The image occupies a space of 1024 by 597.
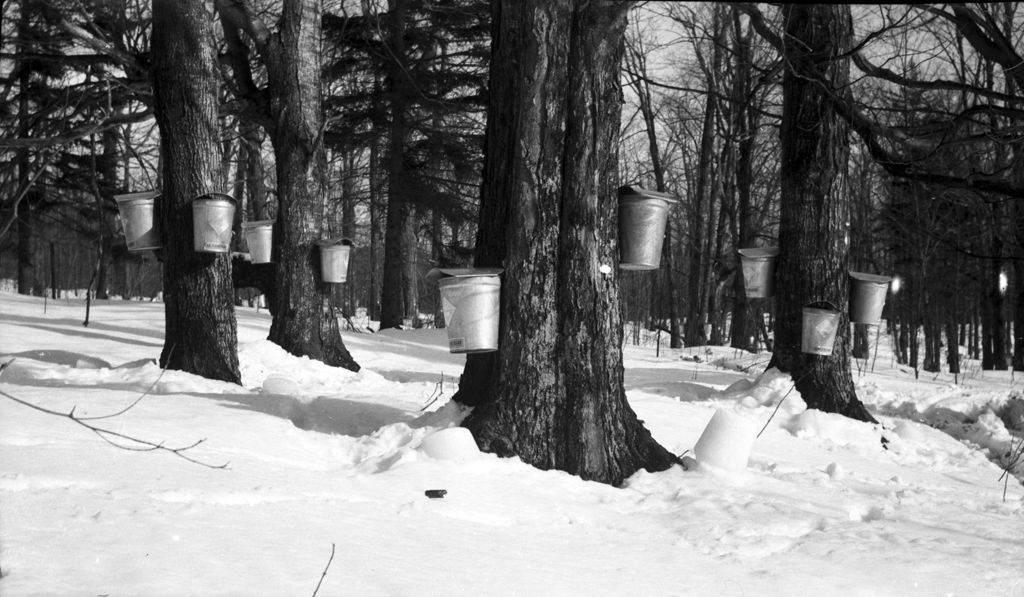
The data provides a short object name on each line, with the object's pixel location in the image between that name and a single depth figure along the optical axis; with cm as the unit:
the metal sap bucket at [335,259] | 739
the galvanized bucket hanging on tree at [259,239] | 770
